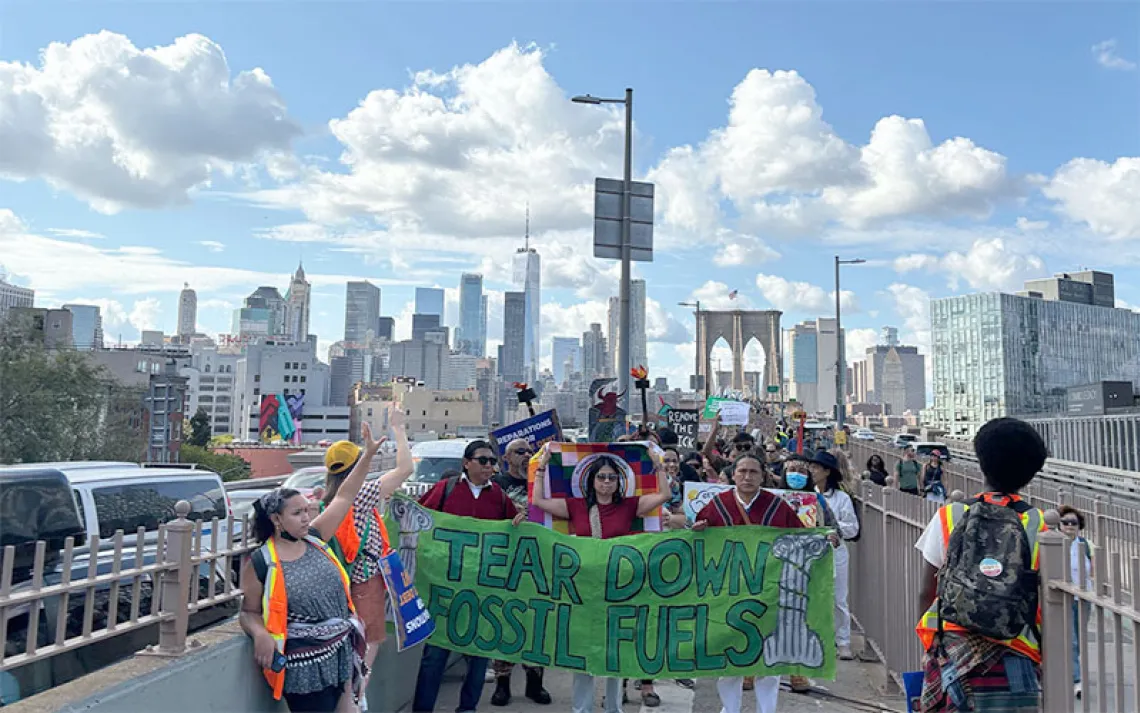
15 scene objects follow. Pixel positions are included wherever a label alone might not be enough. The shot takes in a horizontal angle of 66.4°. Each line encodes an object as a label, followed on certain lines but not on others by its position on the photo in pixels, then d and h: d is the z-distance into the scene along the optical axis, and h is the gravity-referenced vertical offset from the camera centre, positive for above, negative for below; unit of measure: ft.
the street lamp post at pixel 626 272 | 40.62 +6.68
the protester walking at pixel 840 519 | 24.34 -2.91
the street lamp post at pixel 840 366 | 115.85 +6.73
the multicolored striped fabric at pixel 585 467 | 20.30 -1.33
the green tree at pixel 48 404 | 118.73 -0.40
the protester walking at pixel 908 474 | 49.29 -3.32
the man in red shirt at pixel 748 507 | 18.66 -2.01
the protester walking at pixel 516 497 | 20.77 -2.33
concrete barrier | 12.08 -4.16
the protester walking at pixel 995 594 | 11.91 -2.41
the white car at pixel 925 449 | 102.16 -3.98
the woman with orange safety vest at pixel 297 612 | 13.80 -3.31
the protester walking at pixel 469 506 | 19.52 -2.25
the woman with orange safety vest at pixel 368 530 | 16.61 -2.41
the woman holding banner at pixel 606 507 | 19.25 -2.15
